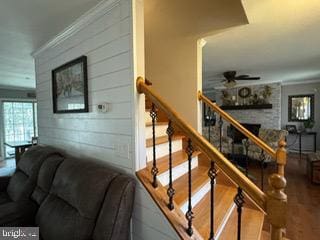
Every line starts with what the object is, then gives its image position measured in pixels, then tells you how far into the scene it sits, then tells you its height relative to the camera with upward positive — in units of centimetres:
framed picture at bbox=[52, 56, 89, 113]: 212 +33
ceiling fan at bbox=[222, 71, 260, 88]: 475 +85
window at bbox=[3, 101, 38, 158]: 707 -22
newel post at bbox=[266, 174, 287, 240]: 89 -42
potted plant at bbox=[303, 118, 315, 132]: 660 -39
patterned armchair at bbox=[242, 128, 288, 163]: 536 -78
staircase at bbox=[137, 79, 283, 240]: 135 -72
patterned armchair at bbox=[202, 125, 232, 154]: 598 -82
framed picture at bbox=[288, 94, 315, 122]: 679 +15
